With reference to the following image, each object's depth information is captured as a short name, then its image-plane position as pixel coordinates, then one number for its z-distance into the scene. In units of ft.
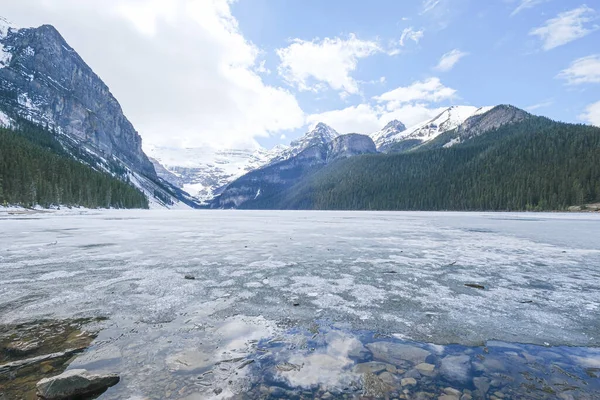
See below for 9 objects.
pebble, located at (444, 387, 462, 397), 12.57
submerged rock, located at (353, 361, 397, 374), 14.35
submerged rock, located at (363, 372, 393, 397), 12.54
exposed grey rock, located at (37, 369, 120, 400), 11.44
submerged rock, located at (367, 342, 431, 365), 15.58
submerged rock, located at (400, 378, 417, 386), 13.38
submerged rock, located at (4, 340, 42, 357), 15.34
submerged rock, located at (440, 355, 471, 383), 13.96
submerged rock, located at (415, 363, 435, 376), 14.26
